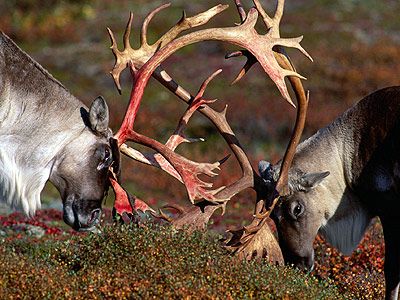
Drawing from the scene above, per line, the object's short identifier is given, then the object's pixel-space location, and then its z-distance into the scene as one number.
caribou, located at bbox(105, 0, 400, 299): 17.41
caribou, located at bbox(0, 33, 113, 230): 16.66
